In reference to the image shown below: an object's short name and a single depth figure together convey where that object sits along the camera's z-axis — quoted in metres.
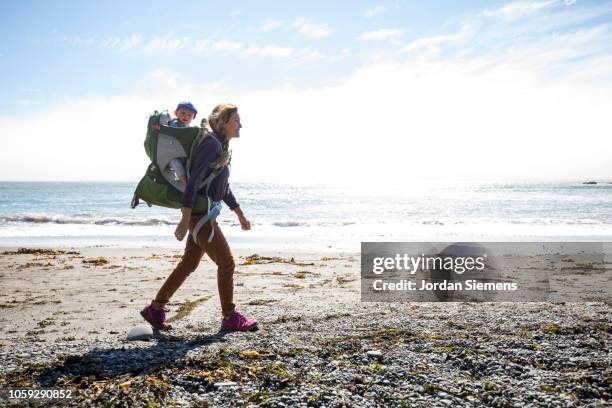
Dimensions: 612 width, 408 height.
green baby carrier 3.94
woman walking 4.07
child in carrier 4.03
